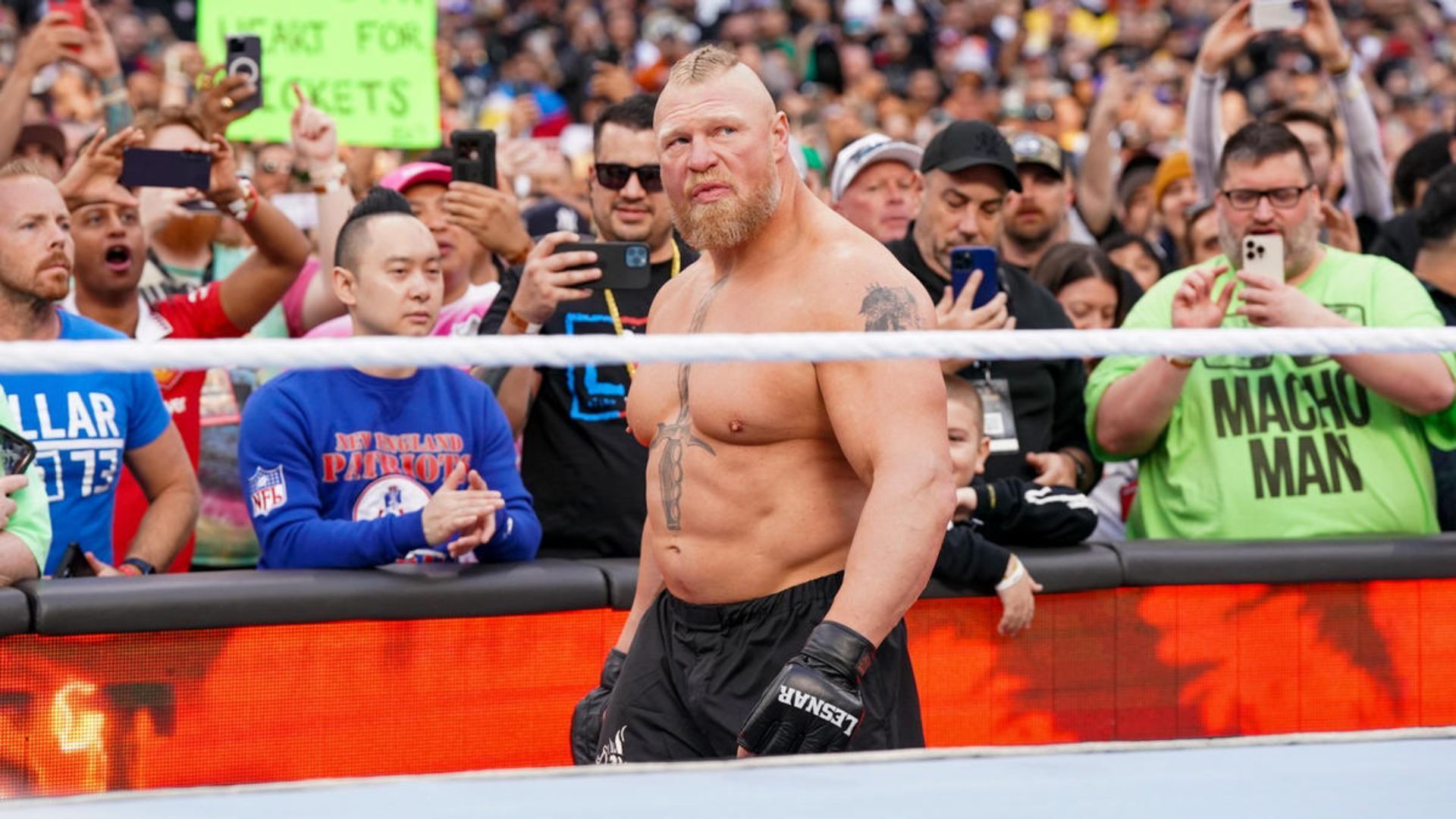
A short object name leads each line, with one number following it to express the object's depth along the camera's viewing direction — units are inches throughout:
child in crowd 334.3
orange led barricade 294.8
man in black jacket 387.9
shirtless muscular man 238.4
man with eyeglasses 364.2
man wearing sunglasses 375.2
